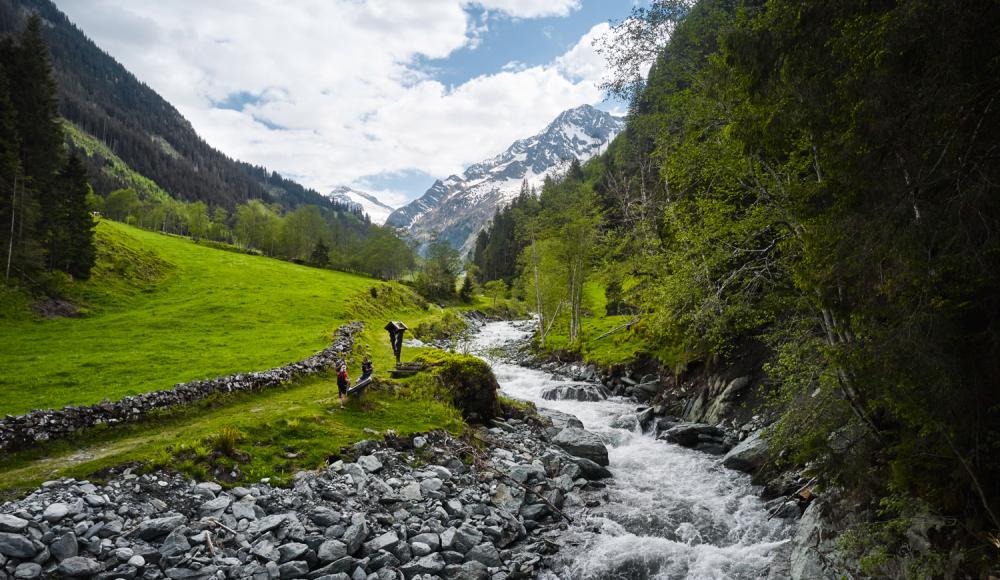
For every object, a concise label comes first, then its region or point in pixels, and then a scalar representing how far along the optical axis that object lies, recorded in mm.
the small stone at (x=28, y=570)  7723
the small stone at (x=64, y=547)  8328
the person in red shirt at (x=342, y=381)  17094
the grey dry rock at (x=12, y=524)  8234
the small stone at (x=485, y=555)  10434
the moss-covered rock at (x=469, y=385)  19469
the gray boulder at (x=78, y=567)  8109
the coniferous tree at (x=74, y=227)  38688
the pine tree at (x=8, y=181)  33250
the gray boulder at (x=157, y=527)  9266
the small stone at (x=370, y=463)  13203
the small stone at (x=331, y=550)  9724
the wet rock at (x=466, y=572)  9820
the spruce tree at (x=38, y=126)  37281
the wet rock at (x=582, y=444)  16891
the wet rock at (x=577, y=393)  26359
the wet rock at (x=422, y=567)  9789
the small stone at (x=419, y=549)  10336
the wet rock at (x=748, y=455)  14891
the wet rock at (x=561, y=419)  20727
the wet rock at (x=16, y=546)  7934
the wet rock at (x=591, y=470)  15672
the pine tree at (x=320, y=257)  93375
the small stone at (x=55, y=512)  8852
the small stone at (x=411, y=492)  12289
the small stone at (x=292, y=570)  9188
